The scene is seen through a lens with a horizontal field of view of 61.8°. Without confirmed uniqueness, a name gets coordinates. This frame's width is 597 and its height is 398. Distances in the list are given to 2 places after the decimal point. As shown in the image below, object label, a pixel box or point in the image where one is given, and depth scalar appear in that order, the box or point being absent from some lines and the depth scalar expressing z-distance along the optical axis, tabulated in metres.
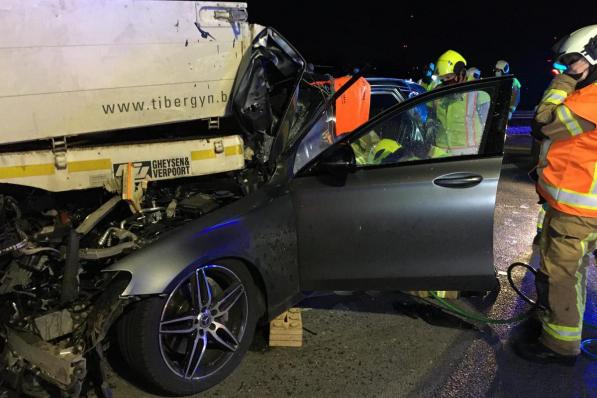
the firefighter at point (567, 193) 2.89
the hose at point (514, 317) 3.24
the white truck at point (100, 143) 2.44
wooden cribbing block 3.20
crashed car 2.49
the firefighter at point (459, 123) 3.13
